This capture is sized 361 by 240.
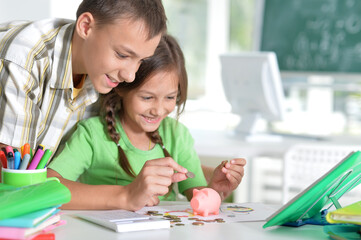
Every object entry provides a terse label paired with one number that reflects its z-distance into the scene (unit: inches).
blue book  36.0
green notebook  36.3
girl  57.5
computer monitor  118.6
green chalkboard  148.9
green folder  39.8
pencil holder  42.6
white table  40.7
